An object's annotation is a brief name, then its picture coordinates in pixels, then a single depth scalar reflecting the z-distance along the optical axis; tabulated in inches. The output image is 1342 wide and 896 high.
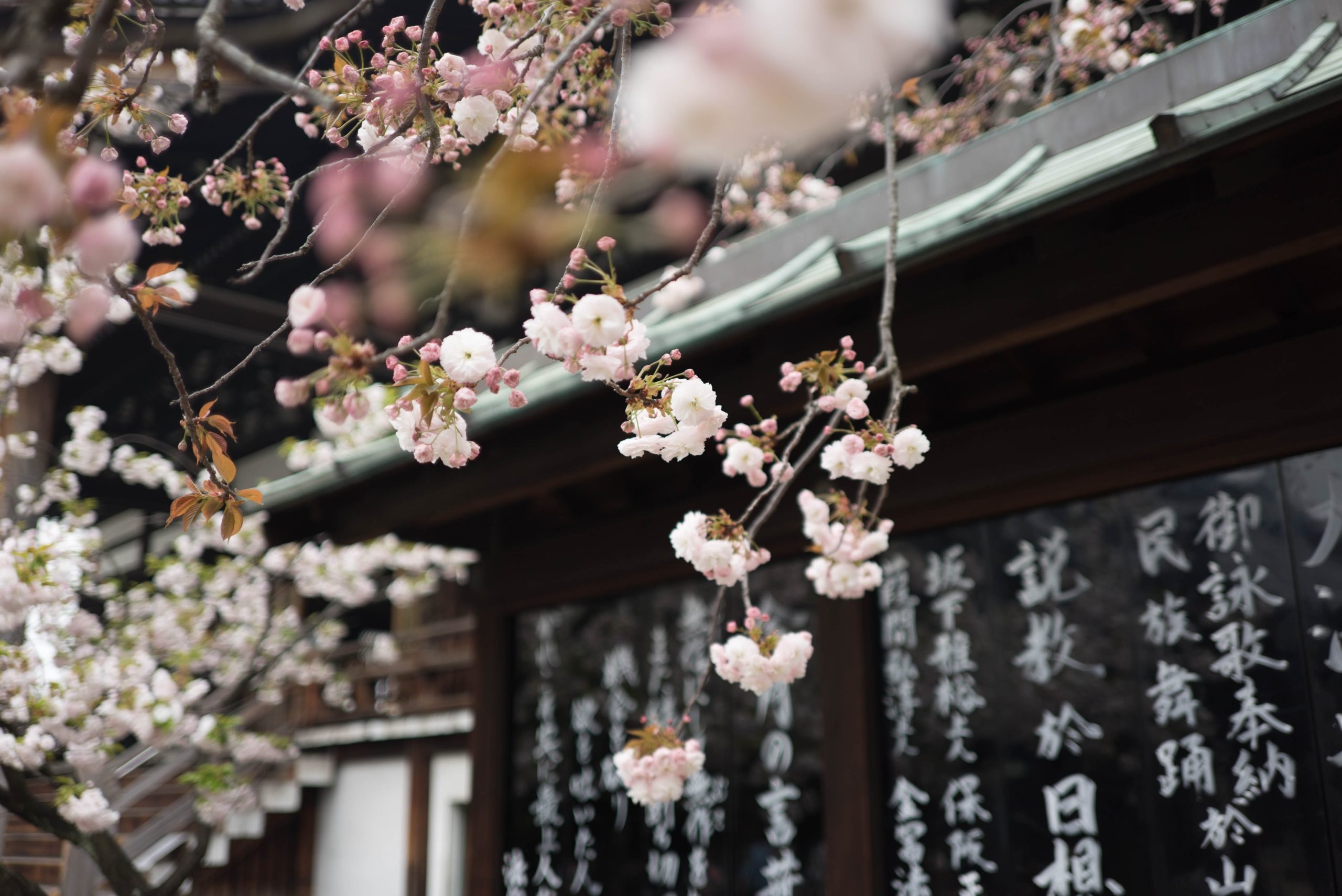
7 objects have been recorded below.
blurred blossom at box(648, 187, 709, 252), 39.6
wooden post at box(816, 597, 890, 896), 149.6
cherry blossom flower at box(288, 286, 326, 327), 56.2
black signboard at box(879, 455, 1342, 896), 117.2
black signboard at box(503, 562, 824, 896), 168.2
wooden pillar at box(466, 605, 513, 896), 212.5
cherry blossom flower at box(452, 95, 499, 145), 83.1
